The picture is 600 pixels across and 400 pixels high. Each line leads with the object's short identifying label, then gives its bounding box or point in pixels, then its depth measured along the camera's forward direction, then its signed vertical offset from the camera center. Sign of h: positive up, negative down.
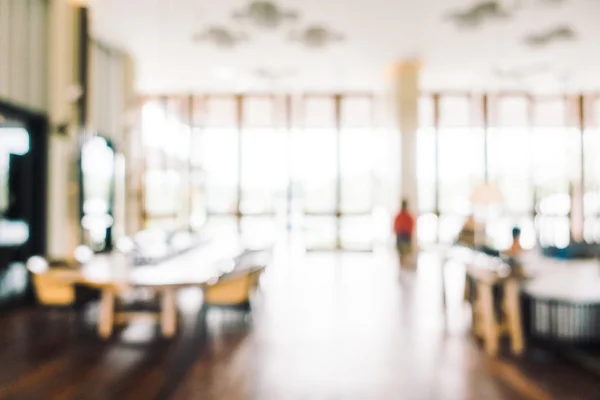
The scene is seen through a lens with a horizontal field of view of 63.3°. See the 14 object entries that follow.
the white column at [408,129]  10.64 +1.72
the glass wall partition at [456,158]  12.85 +1.25
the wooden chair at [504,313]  4.57 -1.06
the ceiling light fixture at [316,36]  8.36 +3.01
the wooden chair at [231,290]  5.06 -0.88
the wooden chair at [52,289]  5.09 -0.87
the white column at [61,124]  7.30 +1.23
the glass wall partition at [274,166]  13.14 +1.09
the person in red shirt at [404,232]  8.71 -0.48
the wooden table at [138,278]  4.82 -0.73
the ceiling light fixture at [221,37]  8.44 +3.05
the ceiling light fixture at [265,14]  7.42 +3.04
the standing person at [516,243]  5.31 -0.42
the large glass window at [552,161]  12.98 +1.18
